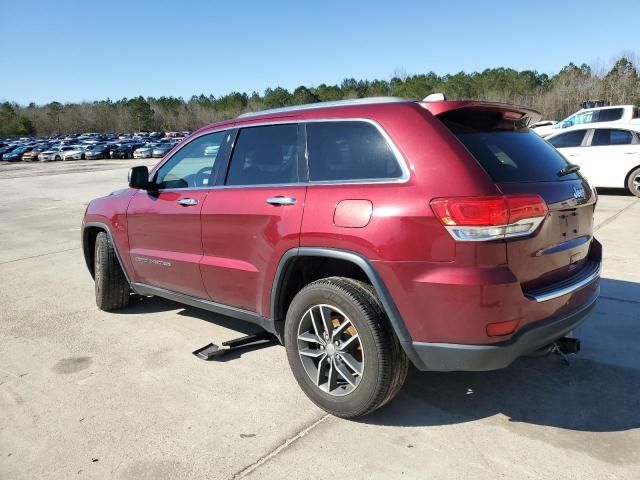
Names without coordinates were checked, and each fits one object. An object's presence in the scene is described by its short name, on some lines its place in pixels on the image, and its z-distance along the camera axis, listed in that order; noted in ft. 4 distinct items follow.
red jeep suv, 8.46
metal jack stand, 13.12
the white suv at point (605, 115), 61.11
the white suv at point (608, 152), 37.11
